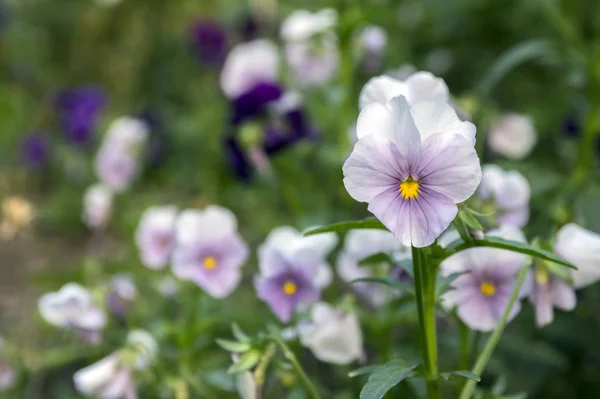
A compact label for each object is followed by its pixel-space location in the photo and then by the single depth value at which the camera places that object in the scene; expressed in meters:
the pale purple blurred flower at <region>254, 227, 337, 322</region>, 0.92
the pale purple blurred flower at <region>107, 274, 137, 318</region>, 0.99
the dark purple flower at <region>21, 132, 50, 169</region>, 1.54
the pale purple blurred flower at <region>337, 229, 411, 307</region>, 0.92
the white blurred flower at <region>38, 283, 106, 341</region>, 0.94
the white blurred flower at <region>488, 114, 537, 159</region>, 1.00
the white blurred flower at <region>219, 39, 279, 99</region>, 1.08
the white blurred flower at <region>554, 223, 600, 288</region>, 0.86
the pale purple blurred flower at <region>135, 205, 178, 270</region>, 0.97
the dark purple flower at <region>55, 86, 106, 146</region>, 1.47
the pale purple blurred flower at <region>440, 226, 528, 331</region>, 0.86
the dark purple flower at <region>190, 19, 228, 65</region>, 1.52
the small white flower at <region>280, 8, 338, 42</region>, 1.03
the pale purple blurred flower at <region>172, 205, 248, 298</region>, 0.94
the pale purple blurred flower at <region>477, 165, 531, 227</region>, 0.90
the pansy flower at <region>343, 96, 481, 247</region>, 0.79
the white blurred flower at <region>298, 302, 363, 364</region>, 0.89
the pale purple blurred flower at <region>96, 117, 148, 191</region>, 1.14
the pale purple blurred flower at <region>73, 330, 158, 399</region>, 0.91
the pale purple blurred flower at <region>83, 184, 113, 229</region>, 1.05
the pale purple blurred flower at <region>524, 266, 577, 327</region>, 0.86
